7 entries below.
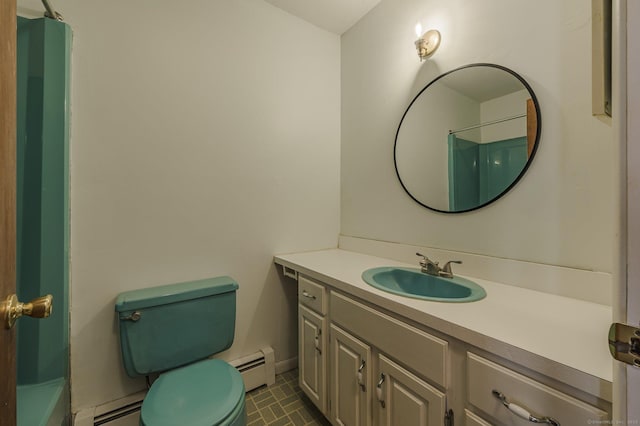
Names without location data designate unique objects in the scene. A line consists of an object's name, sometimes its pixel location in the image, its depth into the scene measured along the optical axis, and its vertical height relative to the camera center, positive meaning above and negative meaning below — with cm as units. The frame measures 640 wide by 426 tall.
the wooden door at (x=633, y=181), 39 +5
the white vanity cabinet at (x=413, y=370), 57 -48
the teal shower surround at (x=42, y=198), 106 +6
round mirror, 109 +39
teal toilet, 94 -68
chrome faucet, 122 -28
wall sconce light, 137 +95
